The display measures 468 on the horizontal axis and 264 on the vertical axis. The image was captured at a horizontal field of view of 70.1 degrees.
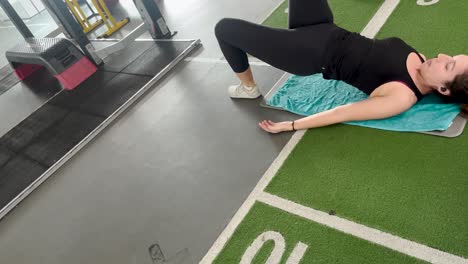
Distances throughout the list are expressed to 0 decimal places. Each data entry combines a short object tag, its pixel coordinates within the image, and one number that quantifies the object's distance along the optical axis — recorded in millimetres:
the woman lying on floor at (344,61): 1696
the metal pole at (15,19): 3801
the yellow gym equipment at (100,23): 4207
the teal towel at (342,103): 1812
